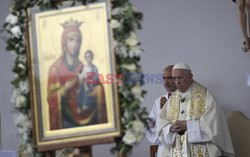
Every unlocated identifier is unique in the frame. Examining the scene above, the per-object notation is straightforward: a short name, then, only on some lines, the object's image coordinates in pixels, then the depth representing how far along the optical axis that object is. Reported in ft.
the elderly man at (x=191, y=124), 43.91
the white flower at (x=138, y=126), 27.84
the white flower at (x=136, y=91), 28.43
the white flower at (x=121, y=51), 28.45
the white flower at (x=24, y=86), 29.53
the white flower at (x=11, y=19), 29.86
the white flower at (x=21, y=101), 29.45
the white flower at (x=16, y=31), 29.76
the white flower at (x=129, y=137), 27.63
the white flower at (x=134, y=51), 28.50
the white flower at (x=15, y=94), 29.72
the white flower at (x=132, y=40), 28.57
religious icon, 28.27
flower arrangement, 28.07
